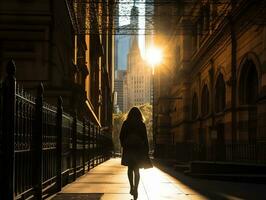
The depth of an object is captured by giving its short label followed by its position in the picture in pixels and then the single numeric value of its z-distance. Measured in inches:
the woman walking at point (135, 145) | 465.7
